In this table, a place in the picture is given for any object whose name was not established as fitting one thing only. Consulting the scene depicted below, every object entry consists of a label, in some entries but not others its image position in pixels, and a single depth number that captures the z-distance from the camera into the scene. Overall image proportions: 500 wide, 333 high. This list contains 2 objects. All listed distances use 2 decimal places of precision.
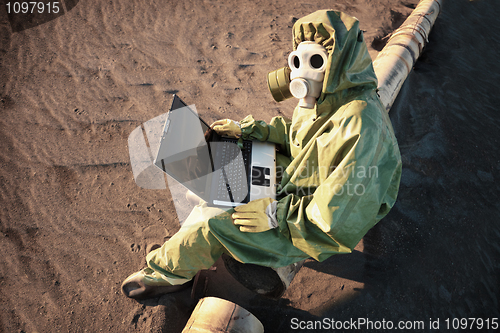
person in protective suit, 1.82
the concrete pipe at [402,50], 3.67
